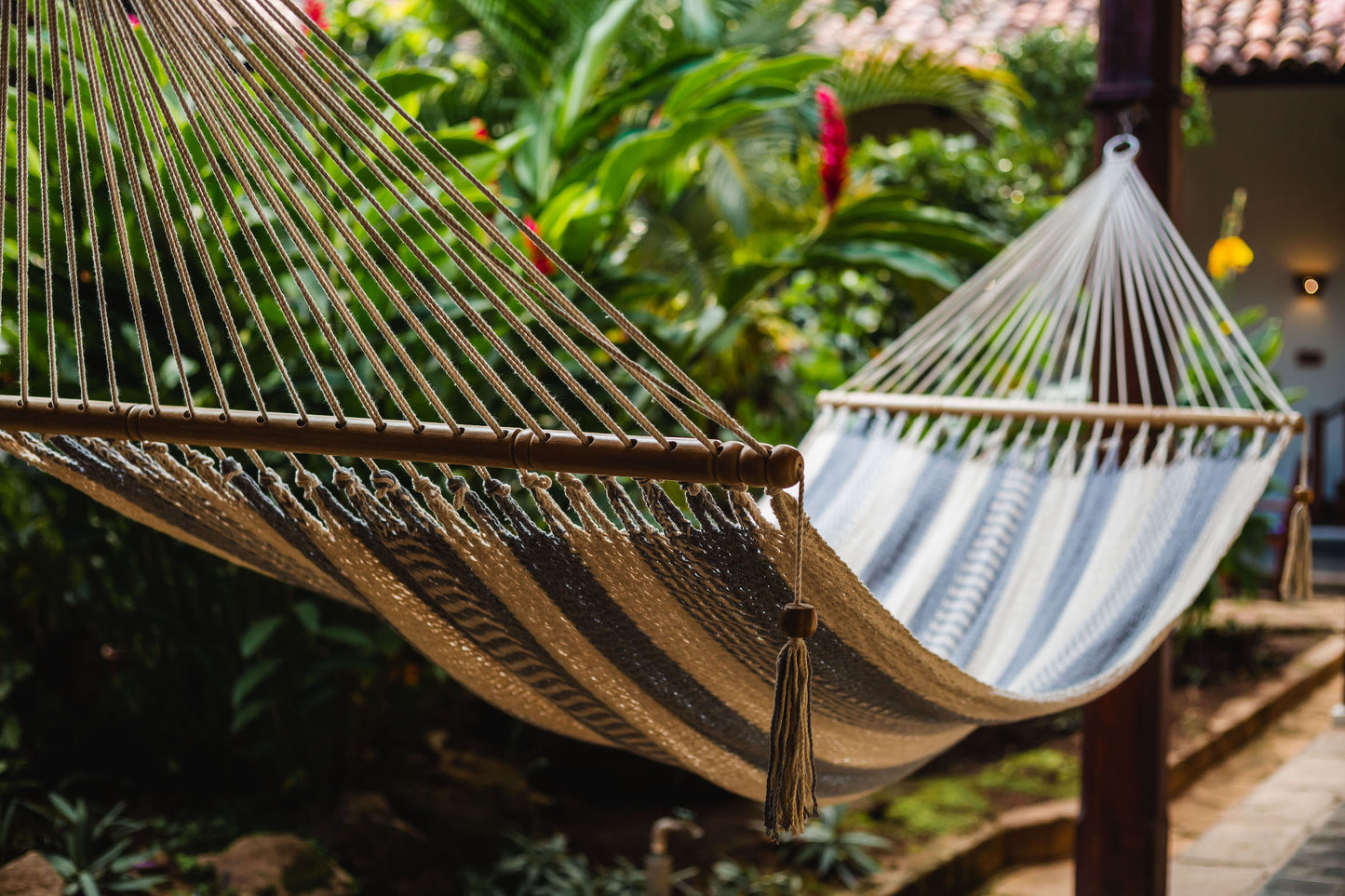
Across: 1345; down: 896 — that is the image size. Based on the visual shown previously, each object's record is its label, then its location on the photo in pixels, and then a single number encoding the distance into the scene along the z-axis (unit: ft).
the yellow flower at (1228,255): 11.23
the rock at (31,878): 5.16
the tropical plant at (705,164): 6.94
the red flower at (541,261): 6.34
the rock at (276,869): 5.67
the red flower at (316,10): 7.00
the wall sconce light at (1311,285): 20.16
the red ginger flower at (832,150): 8.08
